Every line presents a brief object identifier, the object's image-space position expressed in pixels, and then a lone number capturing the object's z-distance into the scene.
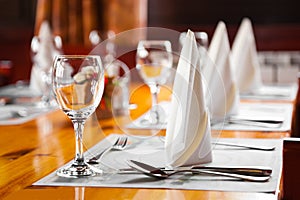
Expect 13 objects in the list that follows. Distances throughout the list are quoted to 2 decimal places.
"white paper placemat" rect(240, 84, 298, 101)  2.02
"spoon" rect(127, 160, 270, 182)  1.07
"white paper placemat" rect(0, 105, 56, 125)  1.64
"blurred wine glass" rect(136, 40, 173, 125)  1.60
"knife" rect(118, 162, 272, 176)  1.09
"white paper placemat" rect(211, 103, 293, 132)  1.49
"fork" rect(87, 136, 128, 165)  1.22
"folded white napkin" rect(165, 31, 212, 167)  1.15
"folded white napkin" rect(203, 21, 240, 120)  1.56
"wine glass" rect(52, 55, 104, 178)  1.13
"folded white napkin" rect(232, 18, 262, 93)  2.11
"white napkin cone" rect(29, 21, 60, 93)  1.87
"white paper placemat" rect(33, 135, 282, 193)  1.05
